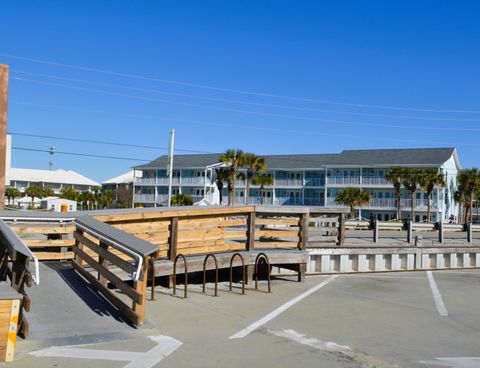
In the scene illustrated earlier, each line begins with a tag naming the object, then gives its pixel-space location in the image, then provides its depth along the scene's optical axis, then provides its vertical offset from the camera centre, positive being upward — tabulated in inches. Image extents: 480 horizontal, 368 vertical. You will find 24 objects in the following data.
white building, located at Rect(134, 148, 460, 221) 2628.0 +124.6
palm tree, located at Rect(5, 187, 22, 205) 3733.0 +33.3
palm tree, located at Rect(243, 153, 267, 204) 2477.9 +169.6
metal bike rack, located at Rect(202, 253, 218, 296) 439.9 -46.8
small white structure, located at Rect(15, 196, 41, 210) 3196.6 -21.1
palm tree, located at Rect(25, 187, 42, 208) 3572.8 +45.9
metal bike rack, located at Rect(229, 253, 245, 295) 453.7 -47.5
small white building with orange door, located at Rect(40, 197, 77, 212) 2049.7 -19.3
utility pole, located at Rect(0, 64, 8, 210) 514.9 +67.0
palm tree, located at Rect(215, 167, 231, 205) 2544.3 +120.7
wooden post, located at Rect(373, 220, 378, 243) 801.4 -36.5
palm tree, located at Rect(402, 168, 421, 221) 2450.8 +112.5
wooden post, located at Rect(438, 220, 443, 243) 850.1 -38.2
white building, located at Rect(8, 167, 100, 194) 4316.9 +149.0
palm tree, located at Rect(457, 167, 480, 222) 2615.7 +118.7
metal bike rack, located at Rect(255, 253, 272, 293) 480.3 -50.3
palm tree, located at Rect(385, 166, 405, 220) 2486.5 +121.2
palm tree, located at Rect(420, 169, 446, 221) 2425.0 +112.4
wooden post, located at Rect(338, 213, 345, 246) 622.8 -26.6
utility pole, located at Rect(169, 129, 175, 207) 1531.9 +156.4
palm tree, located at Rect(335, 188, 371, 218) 2613.2 +36.6
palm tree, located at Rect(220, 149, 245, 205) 2443.4 +183.2
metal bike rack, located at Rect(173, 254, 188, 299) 419.4 -52.0
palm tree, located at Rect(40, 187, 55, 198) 3675.9 +37.2
